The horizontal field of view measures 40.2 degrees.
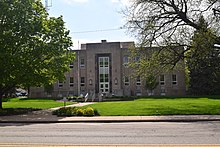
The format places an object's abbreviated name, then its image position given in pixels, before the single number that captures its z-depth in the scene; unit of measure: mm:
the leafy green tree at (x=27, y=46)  21980
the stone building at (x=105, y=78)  56188
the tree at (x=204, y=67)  22633
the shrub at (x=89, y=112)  20472
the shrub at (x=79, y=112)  20748
